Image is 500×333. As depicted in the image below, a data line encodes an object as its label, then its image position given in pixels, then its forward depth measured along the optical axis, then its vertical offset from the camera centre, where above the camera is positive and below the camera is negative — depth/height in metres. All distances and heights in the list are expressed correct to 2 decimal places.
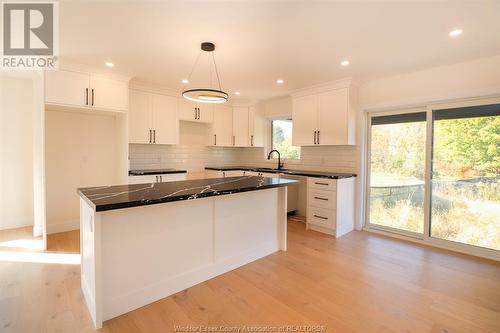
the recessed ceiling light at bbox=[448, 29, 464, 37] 2.40 +1.26
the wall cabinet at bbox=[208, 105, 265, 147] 5.48 +0.73
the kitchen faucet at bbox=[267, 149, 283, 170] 5.18 +0.06
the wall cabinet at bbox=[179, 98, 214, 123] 4.90 +0.98
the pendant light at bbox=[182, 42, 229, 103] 2.64 +0.70
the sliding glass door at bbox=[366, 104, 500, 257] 3.13 -0.18
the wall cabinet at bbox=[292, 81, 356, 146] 4.00 +0.73
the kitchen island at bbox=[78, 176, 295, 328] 1.87 -0.69
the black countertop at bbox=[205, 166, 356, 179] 3.90 -0.21
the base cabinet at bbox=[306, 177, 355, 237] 3.83 -0.70
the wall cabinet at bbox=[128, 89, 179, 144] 4.29 +0.73
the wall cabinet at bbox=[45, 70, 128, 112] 3.27 +0.96
